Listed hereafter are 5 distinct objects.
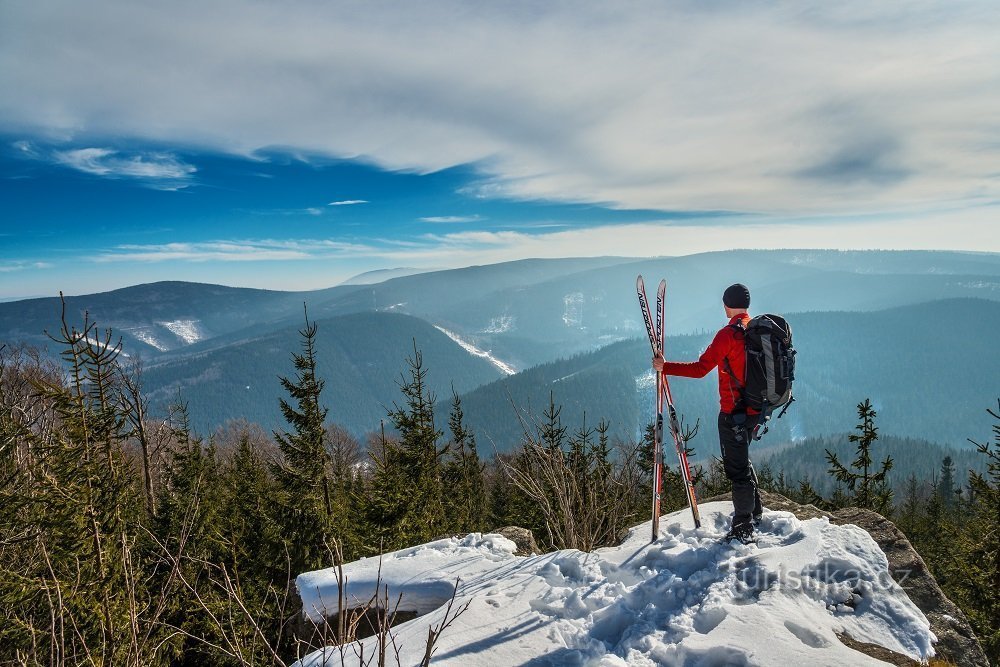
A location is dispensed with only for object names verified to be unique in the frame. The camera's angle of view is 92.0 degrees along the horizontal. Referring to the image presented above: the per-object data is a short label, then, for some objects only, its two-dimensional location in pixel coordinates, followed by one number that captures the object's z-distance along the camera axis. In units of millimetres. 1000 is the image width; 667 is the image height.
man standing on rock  6141
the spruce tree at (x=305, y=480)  17609
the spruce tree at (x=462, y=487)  23844
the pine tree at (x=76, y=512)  8664
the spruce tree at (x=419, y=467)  16639
